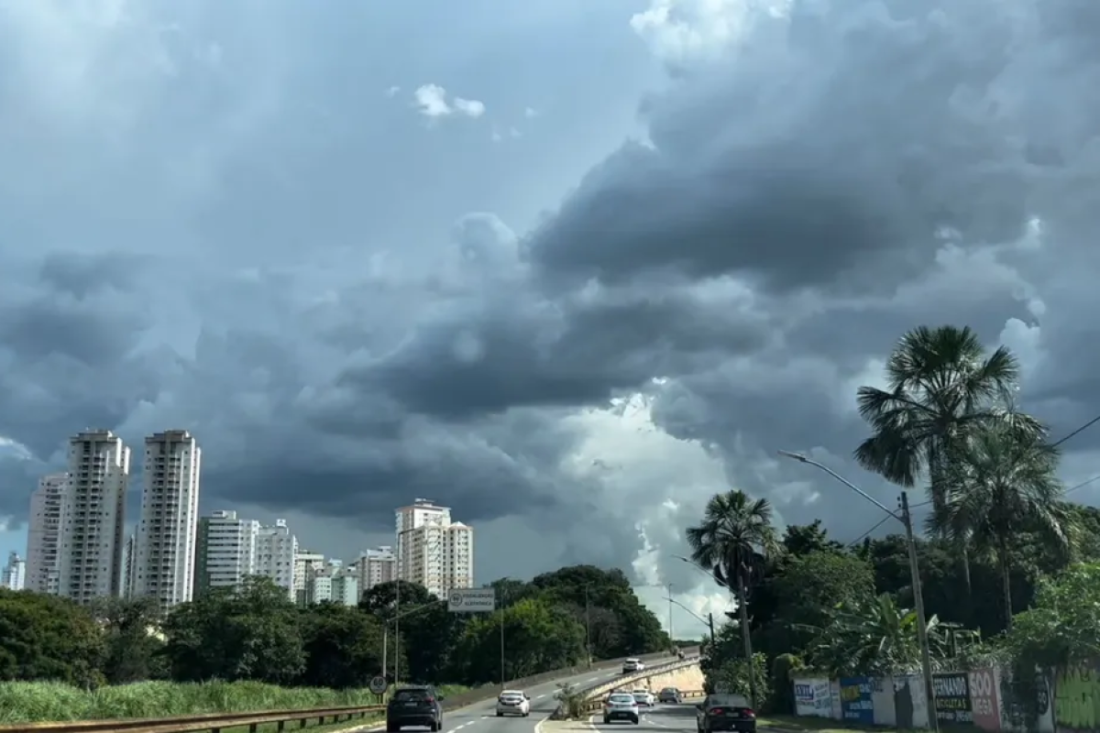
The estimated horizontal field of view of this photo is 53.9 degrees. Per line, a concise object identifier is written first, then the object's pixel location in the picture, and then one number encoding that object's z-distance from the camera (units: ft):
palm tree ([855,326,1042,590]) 146.61
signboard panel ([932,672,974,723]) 118.32
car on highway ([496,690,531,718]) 208.54
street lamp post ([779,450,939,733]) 107.55
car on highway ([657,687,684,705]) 319.47
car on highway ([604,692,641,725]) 175.94
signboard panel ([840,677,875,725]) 148.87
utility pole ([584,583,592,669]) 478.26
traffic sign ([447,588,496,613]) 267.39
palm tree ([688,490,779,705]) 241.55
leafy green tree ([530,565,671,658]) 505.25
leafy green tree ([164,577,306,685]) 304.30
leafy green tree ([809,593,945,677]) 149.38
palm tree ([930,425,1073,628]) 125.08
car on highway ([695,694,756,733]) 125.08
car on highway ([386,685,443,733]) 123.13
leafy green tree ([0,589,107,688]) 261.03
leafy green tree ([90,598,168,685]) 353.31
